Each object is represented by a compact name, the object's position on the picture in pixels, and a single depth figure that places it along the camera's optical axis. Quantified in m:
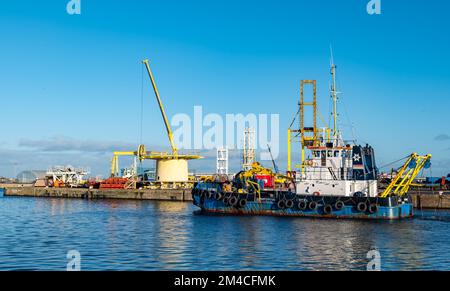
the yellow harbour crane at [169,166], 101.88
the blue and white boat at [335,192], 49.03
